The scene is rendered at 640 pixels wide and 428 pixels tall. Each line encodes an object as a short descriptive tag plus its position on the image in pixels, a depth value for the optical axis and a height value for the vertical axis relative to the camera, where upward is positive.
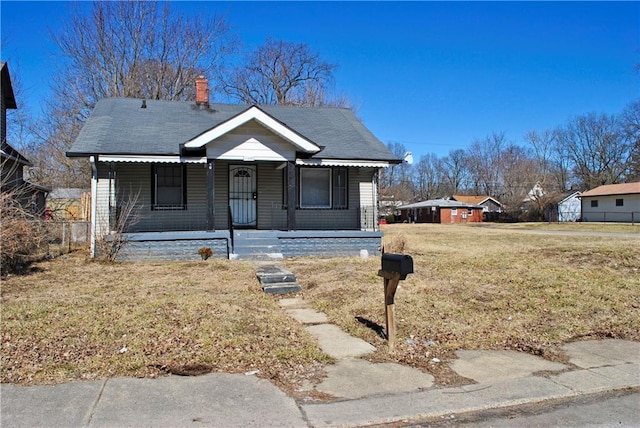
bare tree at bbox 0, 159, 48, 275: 9.00 -0.20
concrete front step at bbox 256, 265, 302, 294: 8.27 -1.10
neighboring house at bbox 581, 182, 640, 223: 46.56 +1.37
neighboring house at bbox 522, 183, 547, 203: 55.31 +2.88
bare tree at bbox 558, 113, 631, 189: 65.00 +8.12
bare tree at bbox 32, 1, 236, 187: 27.25 +8.31
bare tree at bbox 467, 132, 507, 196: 75.19 +7.54
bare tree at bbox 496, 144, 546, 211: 58.72 +5.86
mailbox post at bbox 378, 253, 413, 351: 4.79 -0.59
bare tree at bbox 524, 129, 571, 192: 70.62 +7.09
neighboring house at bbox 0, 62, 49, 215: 18.22 +3.20
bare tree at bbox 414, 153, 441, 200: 85.69 +6.76
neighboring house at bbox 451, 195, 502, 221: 63.06 +2.13
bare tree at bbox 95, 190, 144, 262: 12.09 -0.21
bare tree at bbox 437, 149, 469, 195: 83.25 +8.42
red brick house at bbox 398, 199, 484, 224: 58.09 +0.83
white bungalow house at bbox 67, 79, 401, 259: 12.98 +1.26
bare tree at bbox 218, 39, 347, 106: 36.59 +11.10
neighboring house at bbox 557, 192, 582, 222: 55.72 +1.09
